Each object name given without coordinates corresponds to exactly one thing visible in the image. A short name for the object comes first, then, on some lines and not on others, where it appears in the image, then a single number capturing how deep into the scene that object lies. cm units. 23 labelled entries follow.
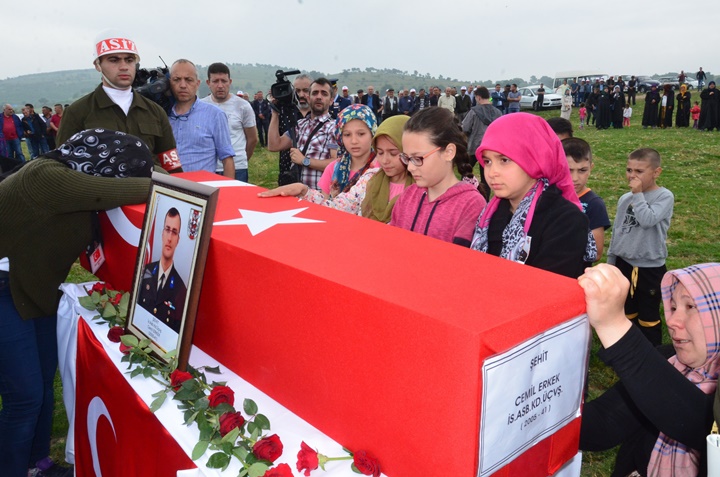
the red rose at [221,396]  146
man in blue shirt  430
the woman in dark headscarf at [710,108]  1905
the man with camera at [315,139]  456
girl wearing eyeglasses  215
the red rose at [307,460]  120
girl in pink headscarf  172
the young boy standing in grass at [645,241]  364
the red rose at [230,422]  136
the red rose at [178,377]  157
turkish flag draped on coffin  98
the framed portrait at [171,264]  154
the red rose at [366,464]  115
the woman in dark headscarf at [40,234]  199
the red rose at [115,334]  196
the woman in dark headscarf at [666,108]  2128
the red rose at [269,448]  125
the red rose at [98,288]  233
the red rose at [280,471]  120
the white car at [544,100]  2878
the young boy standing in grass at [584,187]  329
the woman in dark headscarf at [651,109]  2164
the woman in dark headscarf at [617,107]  2255
